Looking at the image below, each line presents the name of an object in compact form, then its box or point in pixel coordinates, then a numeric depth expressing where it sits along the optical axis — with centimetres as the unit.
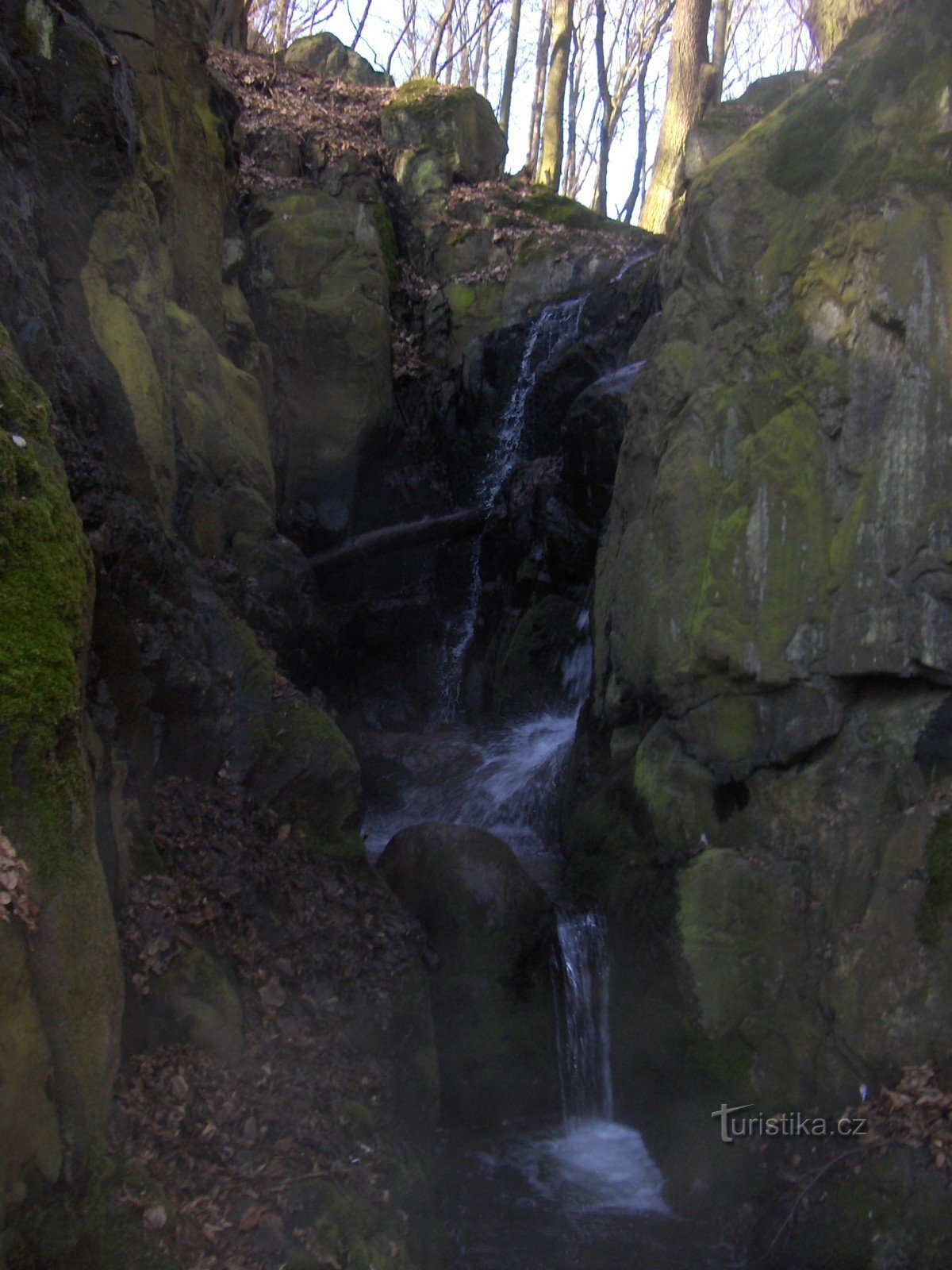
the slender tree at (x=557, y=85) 2134
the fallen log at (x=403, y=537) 1370
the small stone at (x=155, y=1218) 366
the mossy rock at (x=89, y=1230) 330
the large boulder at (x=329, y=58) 2273
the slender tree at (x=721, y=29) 2450
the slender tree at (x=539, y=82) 2841
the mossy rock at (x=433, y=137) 1677
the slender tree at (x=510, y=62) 2445
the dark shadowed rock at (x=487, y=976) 677
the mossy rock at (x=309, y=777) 696
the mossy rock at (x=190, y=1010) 459
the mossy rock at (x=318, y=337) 1366
